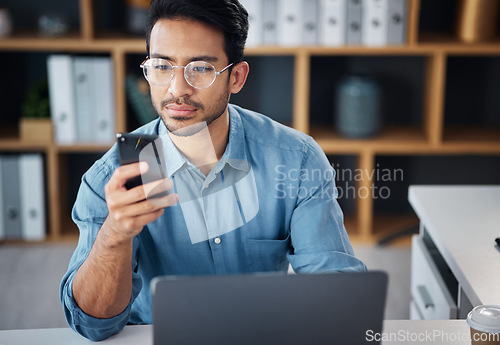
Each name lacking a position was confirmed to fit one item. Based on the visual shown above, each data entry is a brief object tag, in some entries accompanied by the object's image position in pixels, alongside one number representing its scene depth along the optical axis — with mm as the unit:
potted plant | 2973
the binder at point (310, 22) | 2846
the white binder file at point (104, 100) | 2920
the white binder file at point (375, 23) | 2828
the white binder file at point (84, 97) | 2914
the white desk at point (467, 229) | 1397
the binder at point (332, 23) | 2836
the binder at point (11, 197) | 2984
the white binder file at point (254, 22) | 2828
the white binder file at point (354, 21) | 2838
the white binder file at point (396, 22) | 2830
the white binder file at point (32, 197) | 2988
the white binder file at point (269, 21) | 2844
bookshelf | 2879
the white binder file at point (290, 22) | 2844
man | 1428
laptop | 964
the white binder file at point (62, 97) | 2896
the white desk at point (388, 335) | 1219
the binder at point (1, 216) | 3004
